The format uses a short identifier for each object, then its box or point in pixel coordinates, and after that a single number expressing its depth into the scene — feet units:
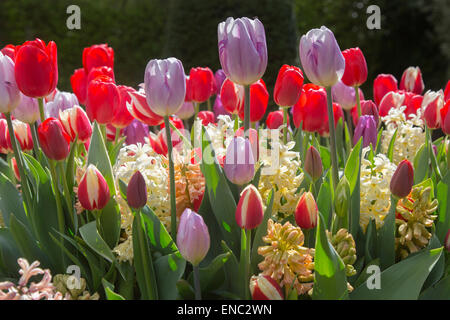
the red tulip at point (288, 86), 5.08
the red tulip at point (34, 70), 4.38
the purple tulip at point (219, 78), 7.92
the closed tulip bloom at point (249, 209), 3.63
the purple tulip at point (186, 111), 7.20
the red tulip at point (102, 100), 5.03
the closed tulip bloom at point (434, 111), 5.69
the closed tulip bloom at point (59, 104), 6.19
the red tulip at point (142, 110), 4.89
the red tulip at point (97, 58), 6.79
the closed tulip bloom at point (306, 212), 3.91
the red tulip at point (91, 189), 4.03
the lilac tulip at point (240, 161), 3.87
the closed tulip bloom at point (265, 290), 3.45
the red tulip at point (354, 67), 6.08
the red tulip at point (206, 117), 6.89
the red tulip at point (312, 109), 5.61
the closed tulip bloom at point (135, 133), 6.63
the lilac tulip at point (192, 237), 3.50
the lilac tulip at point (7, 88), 4.36
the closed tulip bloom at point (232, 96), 5.51
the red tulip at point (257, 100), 5.39
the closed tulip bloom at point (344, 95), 7.26
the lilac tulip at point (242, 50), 4.16
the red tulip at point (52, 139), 4.23
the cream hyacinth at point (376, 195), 4.65
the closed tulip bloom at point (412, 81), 7.71
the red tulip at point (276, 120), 6.41
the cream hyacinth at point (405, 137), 5.98
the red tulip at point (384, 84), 7.48
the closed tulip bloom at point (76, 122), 5.25
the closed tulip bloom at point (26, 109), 4.98
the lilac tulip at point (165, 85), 4.04
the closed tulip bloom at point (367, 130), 5.67
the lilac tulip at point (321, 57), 4.17
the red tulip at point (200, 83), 6.70
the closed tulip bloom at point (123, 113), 5.63
